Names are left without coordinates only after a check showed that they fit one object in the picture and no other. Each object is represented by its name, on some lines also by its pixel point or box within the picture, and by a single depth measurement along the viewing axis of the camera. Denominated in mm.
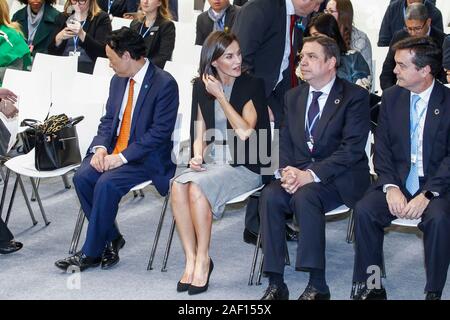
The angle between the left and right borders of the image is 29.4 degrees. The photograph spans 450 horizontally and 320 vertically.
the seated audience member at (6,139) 5168
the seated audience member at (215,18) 7805
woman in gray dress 4637
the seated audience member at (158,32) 7320
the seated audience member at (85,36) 7547
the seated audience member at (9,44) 6535
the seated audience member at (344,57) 5516
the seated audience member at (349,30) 5952
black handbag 5270
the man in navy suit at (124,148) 4898
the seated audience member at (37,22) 8320
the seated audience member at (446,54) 6379
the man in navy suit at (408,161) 4379
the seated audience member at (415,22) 6801
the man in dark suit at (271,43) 5227
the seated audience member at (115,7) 9570
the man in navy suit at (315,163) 4391
